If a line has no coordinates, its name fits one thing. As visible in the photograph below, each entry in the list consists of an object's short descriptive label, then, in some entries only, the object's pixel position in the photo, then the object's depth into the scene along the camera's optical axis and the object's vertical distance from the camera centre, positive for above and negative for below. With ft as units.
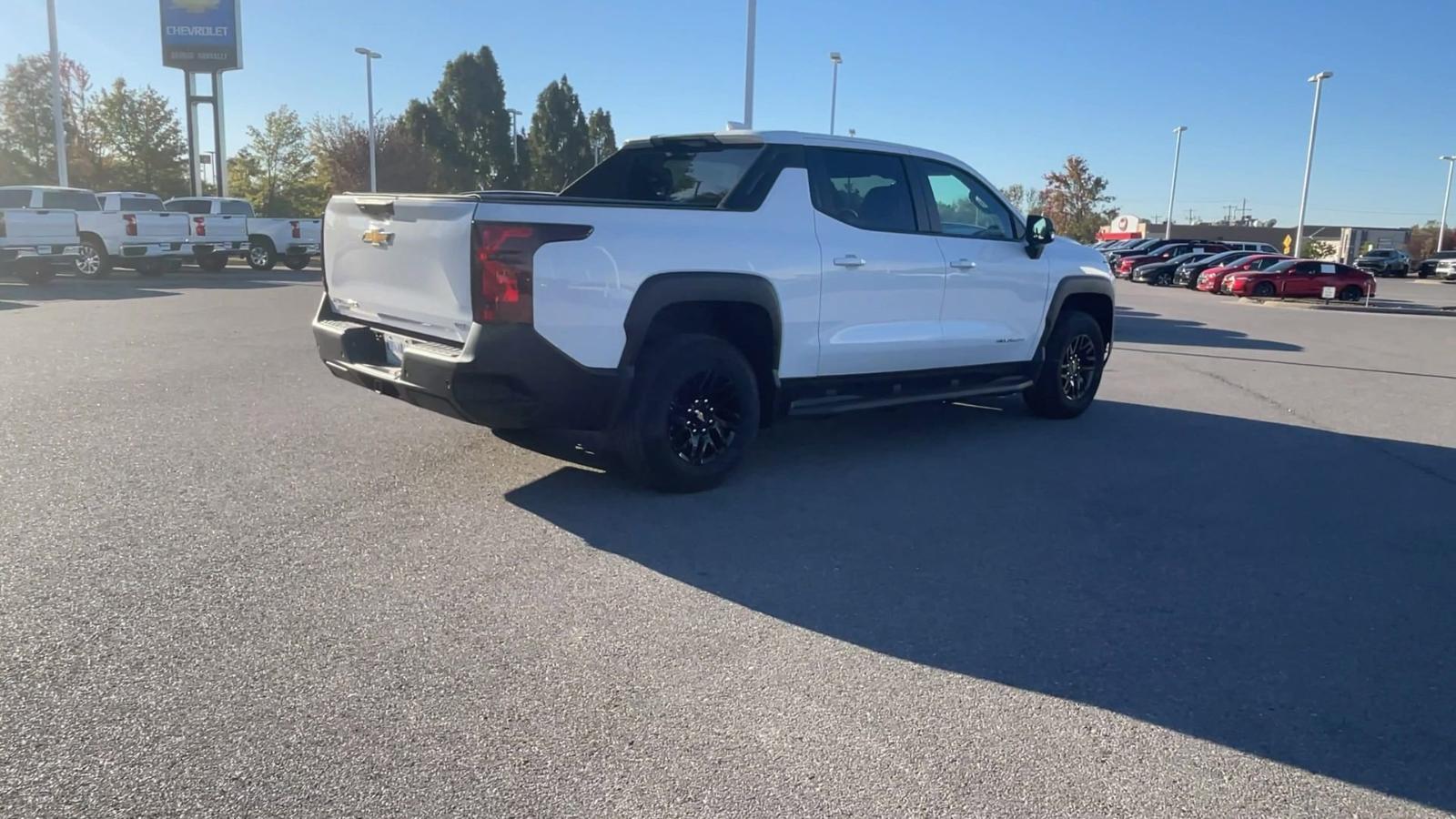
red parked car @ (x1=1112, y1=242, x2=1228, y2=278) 135.03 +0.46
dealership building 187.62 +7.25
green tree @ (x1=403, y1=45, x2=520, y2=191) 173.37 +18.54
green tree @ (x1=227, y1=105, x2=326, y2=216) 156.25 +8.83
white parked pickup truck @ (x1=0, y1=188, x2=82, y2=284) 60.54 -1.57
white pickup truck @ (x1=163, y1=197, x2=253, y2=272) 75.56 -0.35
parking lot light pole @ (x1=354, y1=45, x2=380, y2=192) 139.15 +20.63
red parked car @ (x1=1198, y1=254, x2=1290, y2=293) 105.09 -0.71
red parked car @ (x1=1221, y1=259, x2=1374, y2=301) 98.94 -1.55
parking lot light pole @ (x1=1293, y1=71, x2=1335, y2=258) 134.62 +14.54
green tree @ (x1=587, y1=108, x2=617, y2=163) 217.56 +22.43
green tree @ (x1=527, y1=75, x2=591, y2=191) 200.13 +19.08
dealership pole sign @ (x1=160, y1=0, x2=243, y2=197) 111.34 +20.15
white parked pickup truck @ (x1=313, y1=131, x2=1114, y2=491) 15.69 -0.93
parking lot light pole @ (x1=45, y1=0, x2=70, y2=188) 96.68 +10.66
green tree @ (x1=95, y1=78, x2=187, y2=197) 145.59 +11.66
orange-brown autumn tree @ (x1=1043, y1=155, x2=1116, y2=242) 248.52 +14.21
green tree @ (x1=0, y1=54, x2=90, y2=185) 154.92 +13.46
